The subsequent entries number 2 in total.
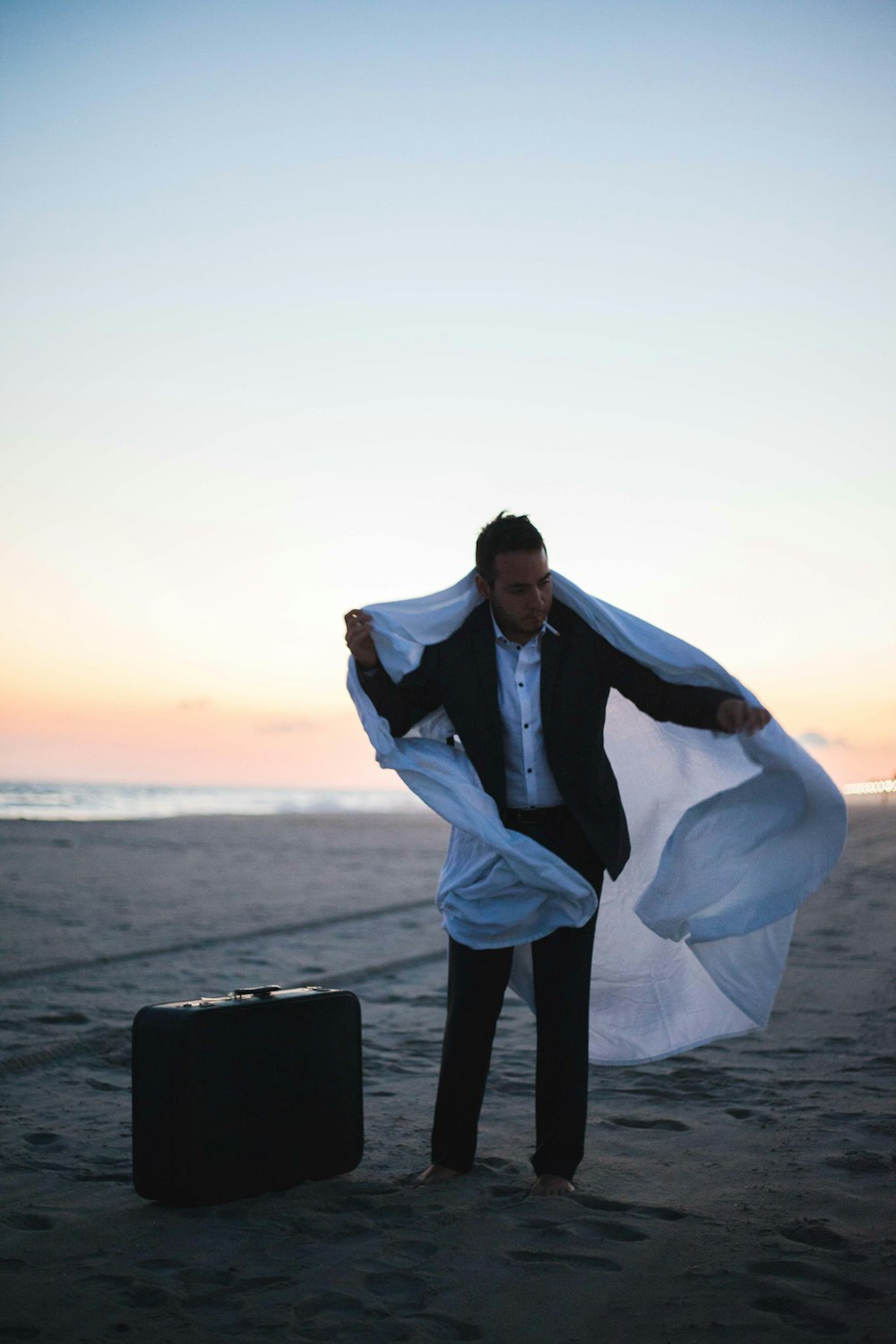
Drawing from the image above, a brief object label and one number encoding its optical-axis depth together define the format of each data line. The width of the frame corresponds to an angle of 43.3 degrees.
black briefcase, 3.29
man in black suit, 3.52
